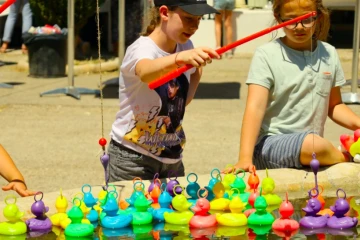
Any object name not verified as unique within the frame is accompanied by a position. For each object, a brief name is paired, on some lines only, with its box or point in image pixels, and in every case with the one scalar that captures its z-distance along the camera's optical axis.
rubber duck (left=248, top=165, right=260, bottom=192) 5.59
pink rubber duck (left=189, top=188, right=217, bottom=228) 5.04
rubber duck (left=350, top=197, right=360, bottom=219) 5.56
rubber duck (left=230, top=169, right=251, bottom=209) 5.51
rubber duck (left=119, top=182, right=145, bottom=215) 5.23
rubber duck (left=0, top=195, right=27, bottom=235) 4.81
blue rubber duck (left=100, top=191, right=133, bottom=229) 5.00
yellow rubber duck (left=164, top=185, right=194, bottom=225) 5.07
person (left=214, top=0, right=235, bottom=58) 16.74
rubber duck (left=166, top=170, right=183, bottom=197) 5.41
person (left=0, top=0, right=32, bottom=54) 17.20
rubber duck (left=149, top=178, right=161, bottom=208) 5.38
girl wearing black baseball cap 5.84
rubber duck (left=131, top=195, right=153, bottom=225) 5.15
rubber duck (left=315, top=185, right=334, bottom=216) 5.20
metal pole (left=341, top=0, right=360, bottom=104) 12.31
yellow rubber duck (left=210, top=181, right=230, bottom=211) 5.34
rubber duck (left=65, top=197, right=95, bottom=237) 4.84
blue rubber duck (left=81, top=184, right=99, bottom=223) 5.10
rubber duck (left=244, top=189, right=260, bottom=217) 5.27
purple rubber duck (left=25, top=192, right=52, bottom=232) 4.88
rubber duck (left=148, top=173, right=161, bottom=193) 5.54
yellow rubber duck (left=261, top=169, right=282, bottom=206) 5.46
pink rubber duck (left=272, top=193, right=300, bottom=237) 4.97
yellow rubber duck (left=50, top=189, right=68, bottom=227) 5.01
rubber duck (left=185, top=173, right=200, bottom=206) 5.51
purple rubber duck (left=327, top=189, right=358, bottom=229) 5.02
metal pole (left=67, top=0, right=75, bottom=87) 12.89
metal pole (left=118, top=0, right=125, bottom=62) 13.24
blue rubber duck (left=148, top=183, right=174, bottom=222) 5.19
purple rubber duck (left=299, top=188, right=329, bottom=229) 5.04
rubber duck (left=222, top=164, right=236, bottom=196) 5.60
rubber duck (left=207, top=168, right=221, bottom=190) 5.51
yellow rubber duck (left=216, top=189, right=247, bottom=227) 5.07
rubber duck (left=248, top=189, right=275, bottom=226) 5.08
